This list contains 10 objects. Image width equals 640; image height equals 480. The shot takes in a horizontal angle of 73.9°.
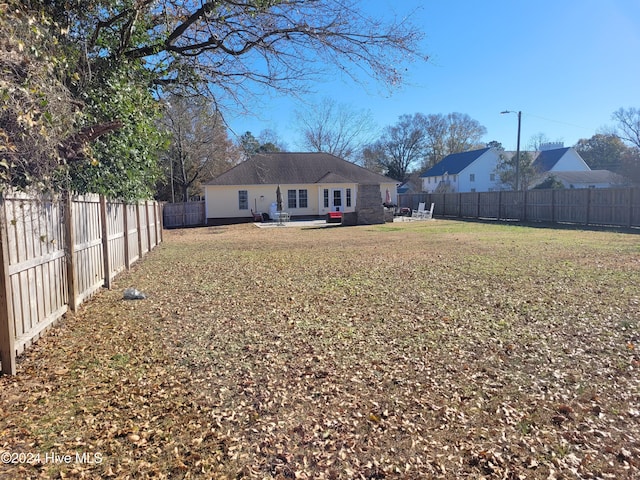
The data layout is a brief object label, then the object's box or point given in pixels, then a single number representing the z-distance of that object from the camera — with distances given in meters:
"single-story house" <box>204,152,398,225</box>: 28.98
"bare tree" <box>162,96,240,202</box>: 31.42
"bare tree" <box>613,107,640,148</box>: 38.31
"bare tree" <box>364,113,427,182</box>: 61.34
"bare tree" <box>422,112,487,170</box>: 61.22
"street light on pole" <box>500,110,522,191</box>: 26.11
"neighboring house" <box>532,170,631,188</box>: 43.16
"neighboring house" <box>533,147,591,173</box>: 48.03
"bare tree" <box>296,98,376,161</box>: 47.59
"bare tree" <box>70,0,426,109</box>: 6.74
